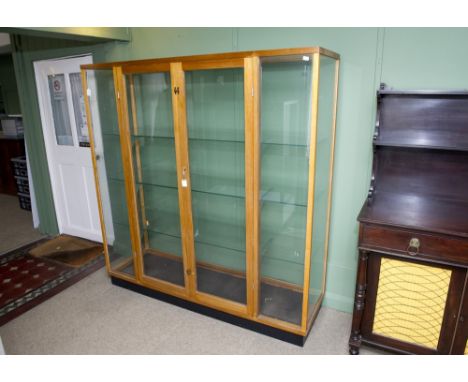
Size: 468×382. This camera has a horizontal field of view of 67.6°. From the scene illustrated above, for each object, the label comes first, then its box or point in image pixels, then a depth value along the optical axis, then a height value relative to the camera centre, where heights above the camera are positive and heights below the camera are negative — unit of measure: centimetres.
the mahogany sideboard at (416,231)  181 -62
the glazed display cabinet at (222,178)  208 -49
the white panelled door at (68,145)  355 -36
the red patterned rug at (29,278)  279 -147
